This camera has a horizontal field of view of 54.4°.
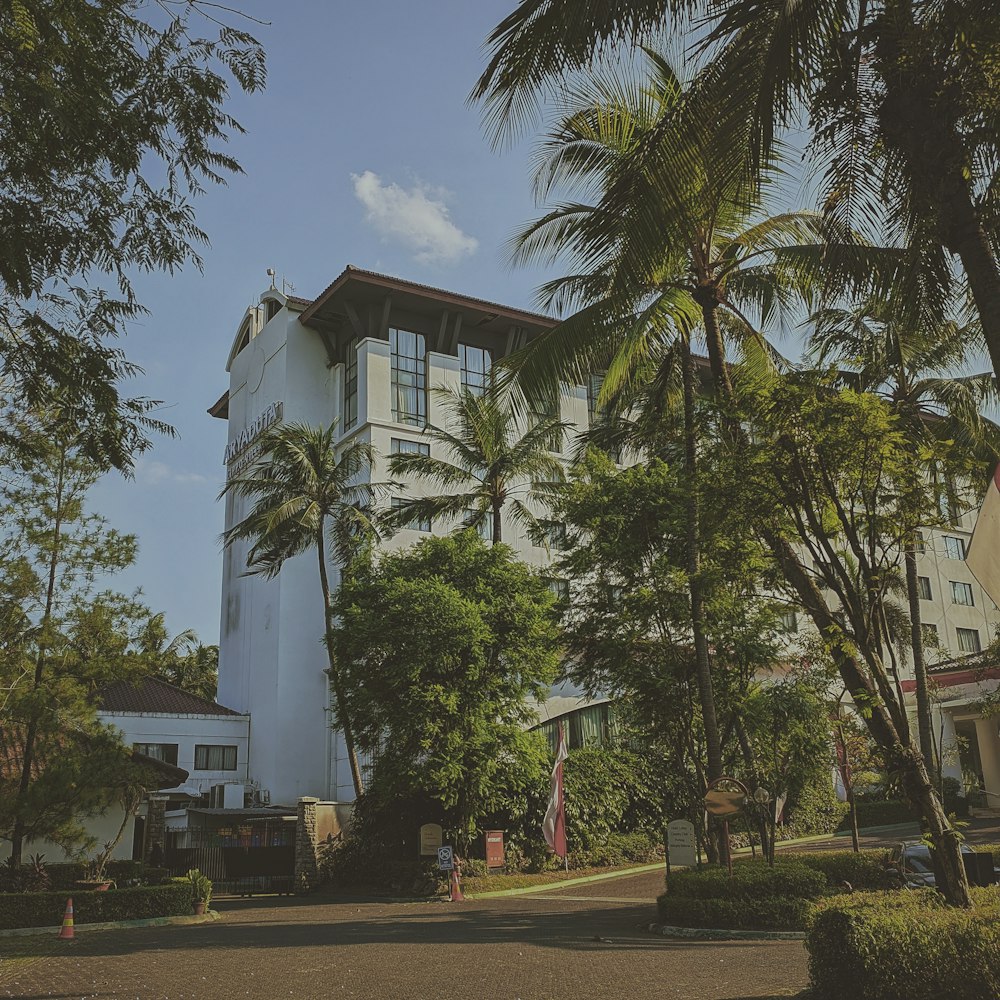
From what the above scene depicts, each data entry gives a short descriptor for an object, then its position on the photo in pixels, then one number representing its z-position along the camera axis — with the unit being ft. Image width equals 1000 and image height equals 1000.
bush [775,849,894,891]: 58.34
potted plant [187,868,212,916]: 70.69
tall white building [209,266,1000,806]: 129.59
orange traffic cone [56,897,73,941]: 57.93
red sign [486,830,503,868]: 89.20
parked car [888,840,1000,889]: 51.01
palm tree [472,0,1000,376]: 23.99
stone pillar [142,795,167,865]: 92.41
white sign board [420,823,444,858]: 85.25
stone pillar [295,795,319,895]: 93.97
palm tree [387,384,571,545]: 97.96
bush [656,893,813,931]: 49.06
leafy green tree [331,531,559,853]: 82.79
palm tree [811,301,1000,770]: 71.82
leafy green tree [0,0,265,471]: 23.58
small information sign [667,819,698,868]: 59.31
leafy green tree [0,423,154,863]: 64.34
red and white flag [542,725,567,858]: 85.15
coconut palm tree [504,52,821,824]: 26.45
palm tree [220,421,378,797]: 99.09
